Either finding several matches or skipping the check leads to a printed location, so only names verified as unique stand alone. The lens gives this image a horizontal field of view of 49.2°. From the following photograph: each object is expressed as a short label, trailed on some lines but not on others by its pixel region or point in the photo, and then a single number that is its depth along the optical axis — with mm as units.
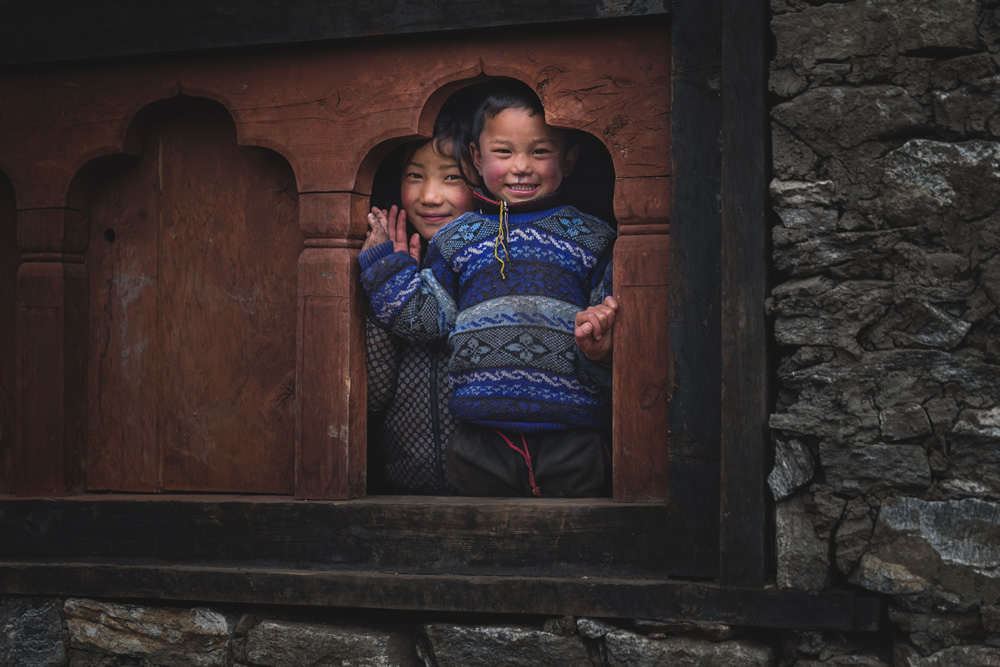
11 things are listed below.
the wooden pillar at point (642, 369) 3406
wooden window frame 3113
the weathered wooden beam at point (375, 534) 3361
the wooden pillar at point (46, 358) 3992
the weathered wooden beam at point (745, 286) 3102
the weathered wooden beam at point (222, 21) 3488
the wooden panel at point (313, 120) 3465
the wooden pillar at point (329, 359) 3688
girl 3852
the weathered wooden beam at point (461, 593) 3076
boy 3602
